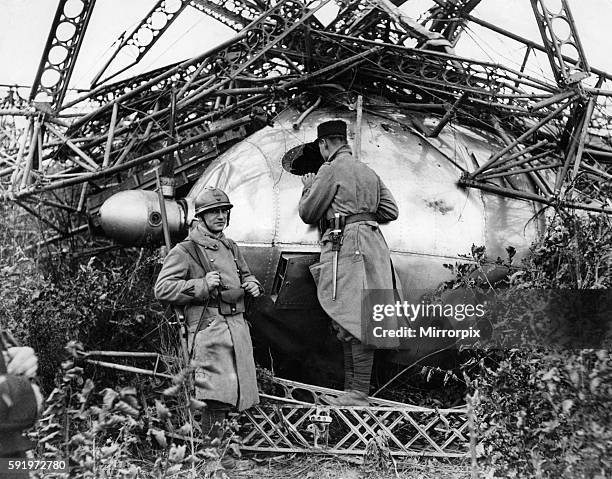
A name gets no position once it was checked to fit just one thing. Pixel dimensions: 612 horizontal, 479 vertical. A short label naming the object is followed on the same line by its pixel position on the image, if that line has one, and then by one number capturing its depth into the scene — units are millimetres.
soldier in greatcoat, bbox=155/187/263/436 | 6867
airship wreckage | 8070
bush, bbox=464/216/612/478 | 4391
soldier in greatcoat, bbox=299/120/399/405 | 7469
